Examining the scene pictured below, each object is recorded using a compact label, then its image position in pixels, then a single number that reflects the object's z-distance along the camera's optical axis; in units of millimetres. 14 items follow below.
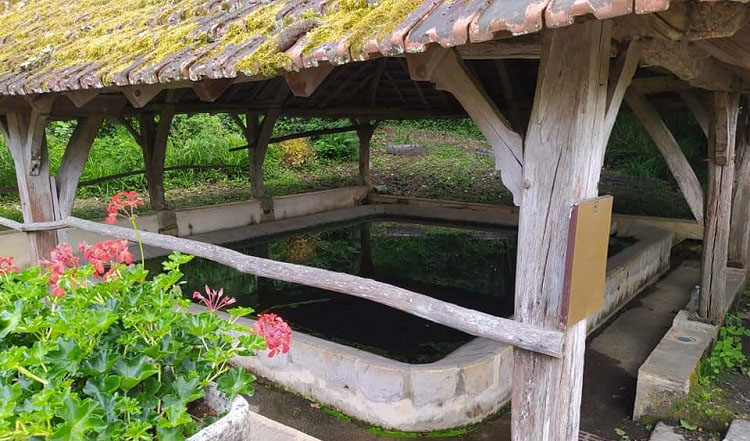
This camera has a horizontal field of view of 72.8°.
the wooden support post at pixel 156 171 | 6938
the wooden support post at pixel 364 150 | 9625
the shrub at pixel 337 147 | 12688
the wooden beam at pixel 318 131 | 8539
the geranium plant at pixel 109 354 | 1059
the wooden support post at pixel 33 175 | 4109
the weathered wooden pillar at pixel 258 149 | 7820
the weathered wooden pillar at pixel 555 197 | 1722
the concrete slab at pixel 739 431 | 2633
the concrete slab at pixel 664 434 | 2809
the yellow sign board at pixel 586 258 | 1715
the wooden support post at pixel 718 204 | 3615
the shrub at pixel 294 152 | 11812
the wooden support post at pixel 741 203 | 4465
